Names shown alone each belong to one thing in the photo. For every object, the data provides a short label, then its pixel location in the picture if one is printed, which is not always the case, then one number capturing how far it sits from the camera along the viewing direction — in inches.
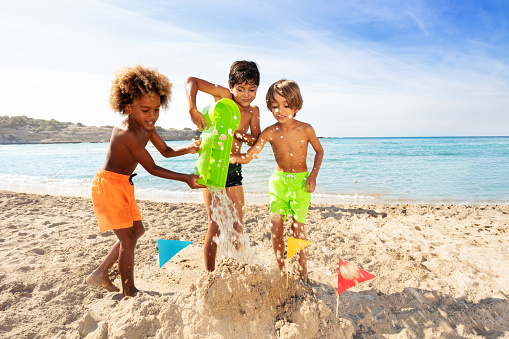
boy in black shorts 103.0
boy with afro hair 92.1
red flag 86.8
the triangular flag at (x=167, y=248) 92.0
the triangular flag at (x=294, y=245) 97.8
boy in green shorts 107.2
